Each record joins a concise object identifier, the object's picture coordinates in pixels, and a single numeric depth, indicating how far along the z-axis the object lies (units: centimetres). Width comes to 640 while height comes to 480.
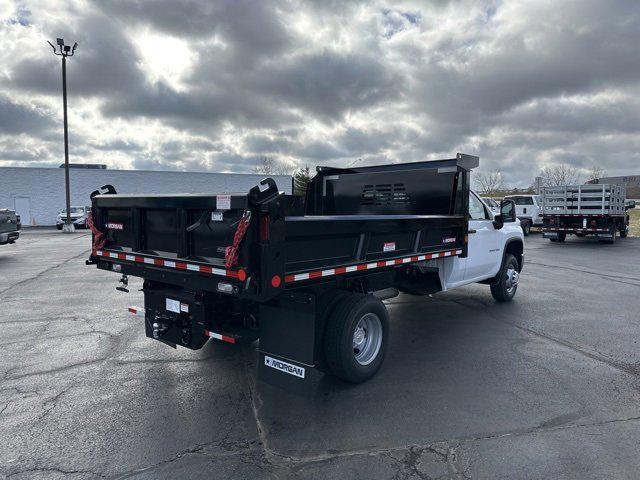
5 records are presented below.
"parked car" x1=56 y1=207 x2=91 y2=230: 2965
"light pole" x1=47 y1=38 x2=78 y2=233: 2596
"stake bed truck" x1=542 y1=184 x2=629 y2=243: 1847
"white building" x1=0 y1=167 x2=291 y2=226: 3603
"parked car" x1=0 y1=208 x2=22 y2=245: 1341
